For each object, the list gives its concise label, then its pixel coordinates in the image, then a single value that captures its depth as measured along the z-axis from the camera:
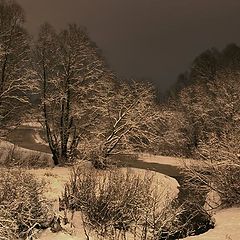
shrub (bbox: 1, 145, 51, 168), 29.95
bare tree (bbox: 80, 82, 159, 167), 30.31
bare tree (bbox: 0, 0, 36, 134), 30.06
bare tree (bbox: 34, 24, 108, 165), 31.66
